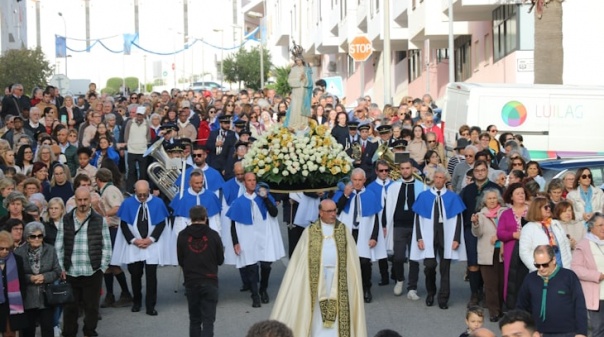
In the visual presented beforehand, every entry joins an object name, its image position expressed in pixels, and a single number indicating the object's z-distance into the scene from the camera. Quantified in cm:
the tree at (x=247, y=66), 7612
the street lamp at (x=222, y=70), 7501
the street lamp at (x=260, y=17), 6265
